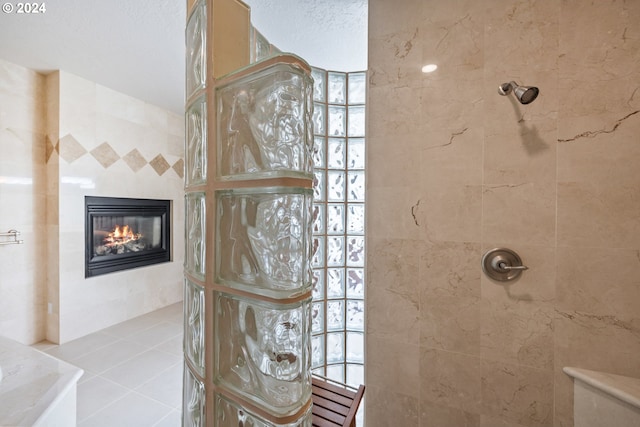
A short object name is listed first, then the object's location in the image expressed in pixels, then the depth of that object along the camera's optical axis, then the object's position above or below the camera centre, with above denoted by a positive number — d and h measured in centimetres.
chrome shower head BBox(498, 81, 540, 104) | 90 +41
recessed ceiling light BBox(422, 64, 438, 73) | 117 +61
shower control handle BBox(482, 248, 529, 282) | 107 -21
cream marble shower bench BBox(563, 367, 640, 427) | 88 -63
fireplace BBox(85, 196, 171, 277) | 263 -26
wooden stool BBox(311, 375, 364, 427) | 109 -83
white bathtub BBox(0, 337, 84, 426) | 78 -57
